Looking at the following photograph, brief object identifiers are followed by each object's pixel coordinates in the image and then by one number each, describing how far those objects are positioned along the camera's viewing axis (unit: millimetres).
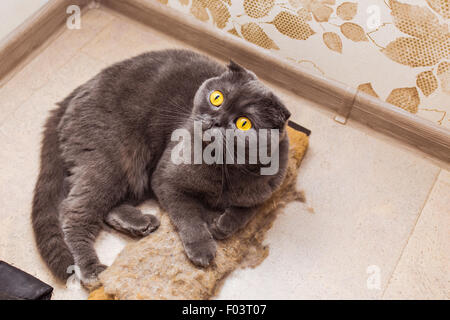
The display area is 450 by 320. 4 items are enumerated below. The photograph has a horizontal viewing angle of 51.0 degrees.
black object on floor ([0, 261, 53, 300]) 1281
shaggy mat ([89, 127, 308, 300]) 1306
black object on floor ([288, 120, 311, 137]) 1795
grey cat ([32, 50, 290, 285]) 1415
